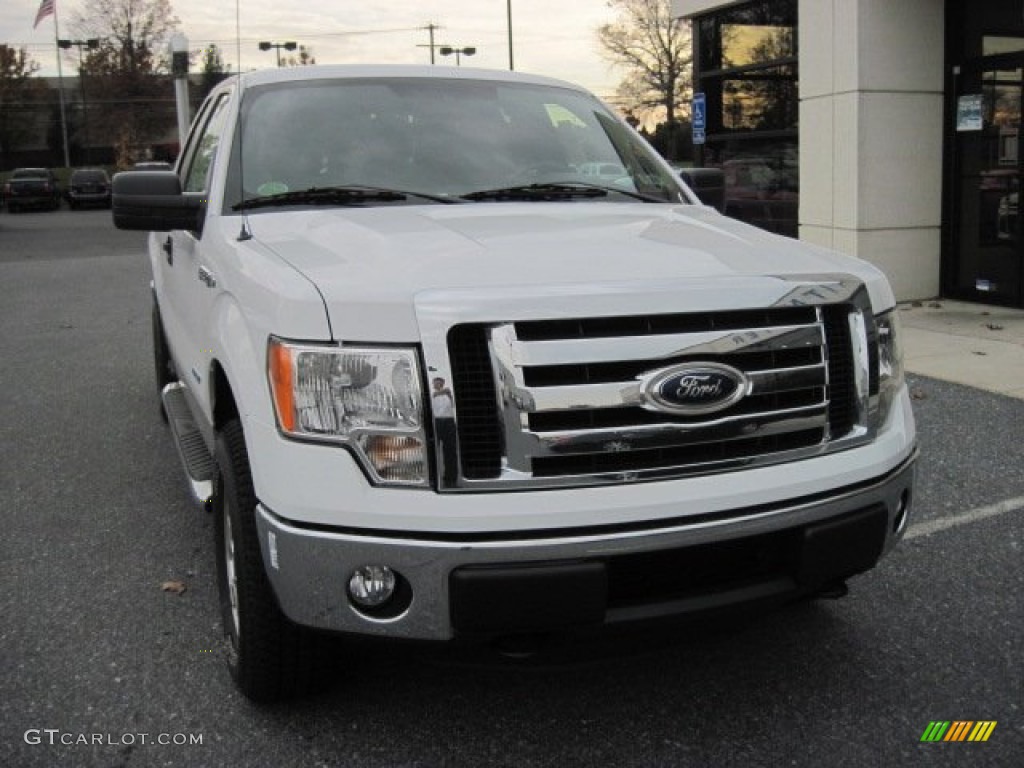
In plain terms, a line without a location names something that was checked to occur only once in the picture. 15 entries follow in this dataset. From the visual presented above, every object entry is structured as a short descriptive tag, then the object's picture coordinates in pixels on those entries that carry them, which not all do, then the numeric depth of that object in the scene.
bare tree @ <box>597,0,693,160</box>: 55.41
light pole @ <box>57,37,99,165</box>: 62.03
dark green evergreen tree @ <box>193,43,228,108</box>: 72.61
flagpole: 65.68
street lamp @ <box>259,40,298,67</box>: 56.97
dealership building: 10.29
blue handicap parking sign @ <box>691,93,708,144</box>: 13.71
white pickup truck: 2.47
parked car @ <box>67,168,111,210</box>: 43.25
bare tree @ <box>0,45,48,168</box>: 69.06
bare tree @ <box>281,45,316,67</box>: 79.19
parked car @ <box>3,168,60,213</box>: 42.66
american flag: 34.66
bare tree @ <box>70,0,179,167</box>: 62.03
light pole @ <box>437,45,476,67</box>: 53.58
